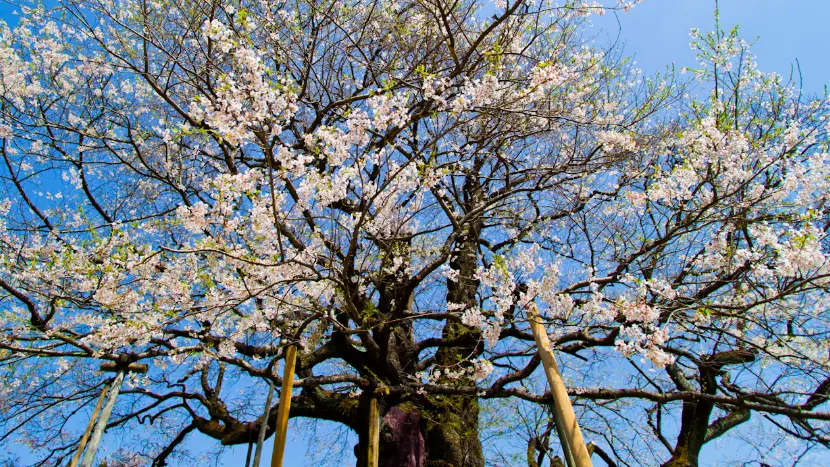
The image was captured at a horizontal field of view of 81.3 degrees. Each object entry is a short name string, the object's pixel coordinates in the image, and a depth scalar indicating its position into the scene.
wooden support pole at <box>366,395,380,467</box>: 3.57
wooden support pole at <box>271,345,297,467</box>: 3.07
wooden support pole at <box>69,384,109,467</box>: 3.17
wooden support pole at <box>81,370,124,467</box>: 2.56
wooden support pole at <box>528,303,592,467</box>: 2.76
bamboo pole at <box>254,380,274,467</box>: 3.05
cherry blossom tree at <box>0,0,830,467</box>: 3.55
